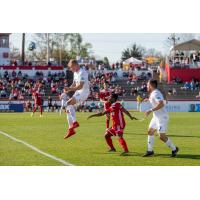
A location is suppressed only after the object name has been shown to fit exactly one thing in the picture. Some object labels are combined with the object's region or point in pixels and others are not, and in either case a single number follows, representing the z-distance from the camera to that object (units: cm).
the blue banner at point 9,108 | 5147
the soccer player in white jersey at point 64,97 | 3880
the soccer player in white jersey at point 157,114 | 1389
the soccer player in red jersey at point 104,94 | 2681
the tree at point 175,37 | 9601
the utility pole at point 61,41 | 10811
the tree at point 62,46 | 10712
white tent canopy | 7555
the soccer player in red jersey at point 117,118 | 1499
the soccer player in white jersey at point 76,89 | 1586
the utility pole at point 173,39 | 9577
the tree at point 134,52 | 11219
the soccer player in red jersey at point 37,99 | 4242
